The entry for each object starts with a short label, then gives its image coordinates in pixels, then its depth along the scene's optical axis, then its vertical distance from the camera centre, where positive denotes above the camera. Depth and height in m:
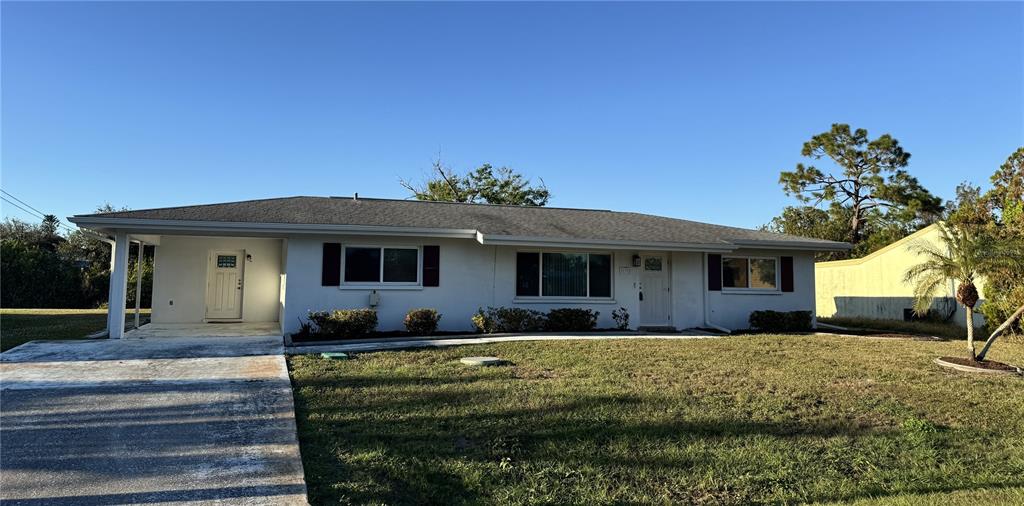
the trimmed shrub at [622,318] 14.12 -0.68
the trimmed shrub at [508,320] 12.77 -0.71
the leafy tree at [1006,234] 13.86 +1.65
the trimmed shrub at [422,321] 12.23 -0.72
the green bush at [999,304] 13.73 -0.18
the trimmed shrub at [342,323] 11.61 -0.74
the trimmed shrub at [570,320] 13.26 -0.71
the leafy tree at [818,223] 33.41 +4.69
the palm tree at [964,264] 9.53 +0.57
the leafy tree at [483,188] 34.94 +6.68
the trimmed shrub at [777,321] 14.71 -0.75
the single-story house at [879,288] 18.10 +0.27
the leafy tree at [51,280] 23.83 +0.23
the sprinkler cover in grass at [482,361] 8.46 -1.12
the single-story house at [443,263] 12.19 +0.69
